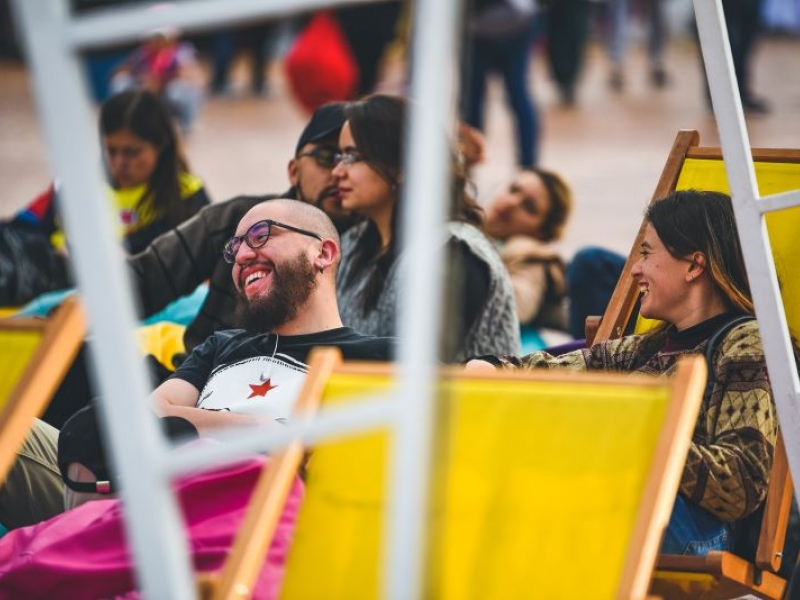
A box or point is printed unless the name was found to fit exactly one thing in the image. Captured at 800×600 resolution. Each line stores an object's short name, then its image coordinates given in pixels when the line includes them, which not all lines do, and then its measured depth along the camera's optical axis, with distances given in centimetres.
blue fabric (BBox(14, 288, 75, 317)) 918
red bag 1457
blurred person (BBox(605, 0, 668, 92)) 2486
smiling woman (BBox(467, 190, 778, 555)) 537
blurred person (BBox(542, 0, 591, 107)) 2175
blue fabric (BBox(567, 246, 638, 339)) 921
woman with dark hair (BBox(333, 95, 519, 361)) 768
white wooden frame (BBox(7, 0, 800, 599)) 307
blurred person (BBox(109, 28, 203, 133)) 1978
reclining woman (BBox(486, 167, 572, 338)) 1005
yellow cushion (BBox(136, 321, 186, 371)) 795
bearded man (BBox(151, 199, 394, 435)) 617
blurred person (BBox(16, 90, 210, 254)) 955
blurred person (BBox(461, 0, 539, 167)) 1605
